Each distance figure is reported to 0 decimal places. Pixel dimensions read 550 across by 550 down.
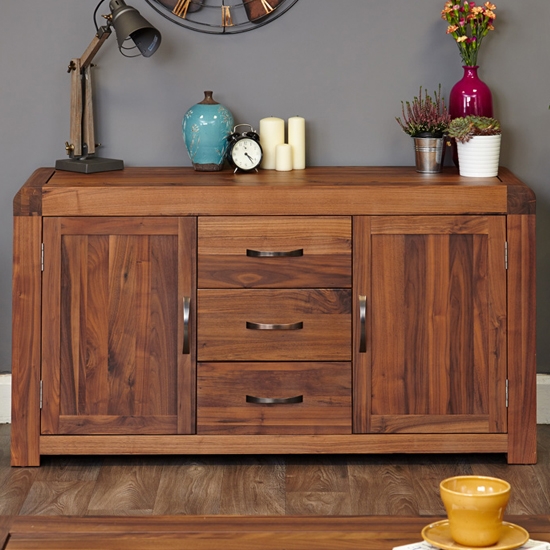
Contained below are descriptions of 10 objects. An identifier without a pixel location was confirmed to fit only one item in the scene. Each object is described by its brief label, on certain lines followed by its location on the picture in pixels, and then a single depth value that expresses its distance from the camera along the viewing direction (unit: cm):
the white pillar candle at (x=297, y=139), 535
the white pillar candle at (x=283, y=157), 529
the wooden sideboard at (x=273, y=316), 474
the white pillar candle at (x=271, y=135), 533
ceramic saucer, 229
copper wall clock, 540
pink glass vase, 524
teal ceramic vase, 518
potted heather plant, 508
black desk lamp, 496
